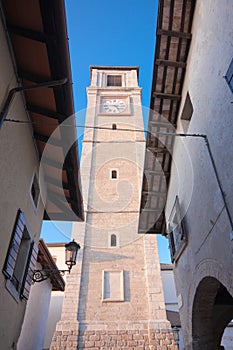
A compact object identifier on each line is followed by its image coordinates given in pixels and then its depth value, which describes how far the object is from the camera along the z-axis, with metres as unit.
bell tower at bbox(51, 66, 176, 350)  12.05
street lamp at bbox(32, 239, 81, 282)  7.03
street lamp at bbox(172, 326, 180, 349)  13.45
